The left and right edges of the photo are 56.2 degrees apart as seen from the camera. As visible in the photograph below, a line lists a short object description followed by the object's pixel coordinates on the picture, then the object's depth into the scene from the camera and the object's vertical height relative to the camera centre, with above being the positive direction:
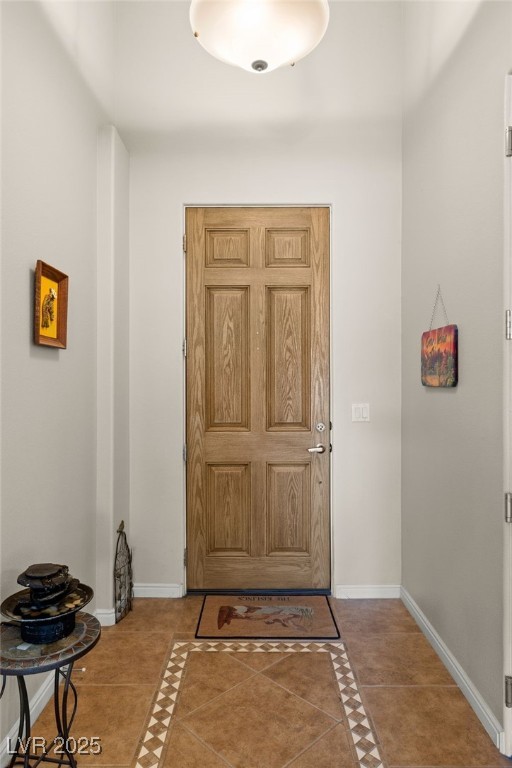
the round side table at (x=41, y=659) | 1.32 -0.78
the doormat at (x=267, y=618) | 2.39 -1.25
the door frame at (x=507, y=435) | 1.61 -0.17
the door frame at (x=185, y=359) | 2.81 +0.18
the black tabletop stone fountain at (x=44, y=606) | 1.42 -0.68
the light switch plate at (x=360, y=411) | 2.82 -0.16
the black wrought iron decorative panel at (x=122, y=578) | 2.55 -1.06
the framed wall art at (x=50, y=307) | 1.77 +0.30
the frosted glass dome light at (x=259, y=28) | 1.61 +1.23
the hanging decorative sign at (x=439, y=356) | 2.00 +0.13
